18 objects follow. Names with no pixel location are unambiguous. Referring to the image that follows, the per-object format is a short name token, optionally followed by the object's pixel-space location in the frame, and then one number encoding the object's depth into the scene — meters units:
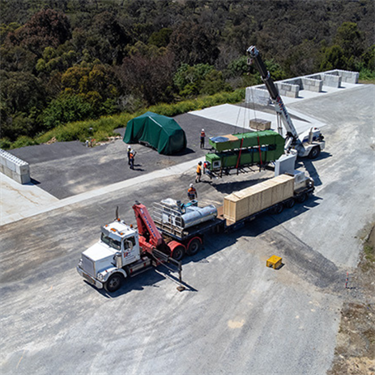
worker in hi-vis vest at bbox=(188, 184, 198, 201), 25.05
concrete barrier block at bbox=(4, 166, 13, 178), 29.32
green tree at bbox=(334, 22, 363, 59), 69.44
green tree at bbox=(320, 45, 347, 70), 63.59
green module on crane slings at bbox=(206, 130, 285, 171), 26.33
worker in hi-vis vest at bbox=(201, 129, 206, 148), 34.91
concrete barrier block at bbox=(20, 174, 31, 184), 28.42
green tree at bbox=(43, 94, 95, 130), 43.00
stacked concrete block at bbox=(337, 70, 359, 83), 59.87
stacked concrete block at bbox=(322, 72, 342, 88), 56.72
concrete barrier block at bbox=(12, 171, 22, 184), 28.55
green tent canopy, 33.91
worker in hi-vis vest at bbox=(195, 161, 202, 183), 28.38
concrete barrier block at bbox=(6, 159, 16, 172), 28.84
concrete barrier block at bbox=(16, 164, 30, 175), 28.30
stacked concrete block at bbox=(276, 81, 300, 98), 50.62
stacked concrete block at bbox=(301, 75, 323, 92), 53.88
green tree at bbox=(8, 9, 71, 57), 62.69
